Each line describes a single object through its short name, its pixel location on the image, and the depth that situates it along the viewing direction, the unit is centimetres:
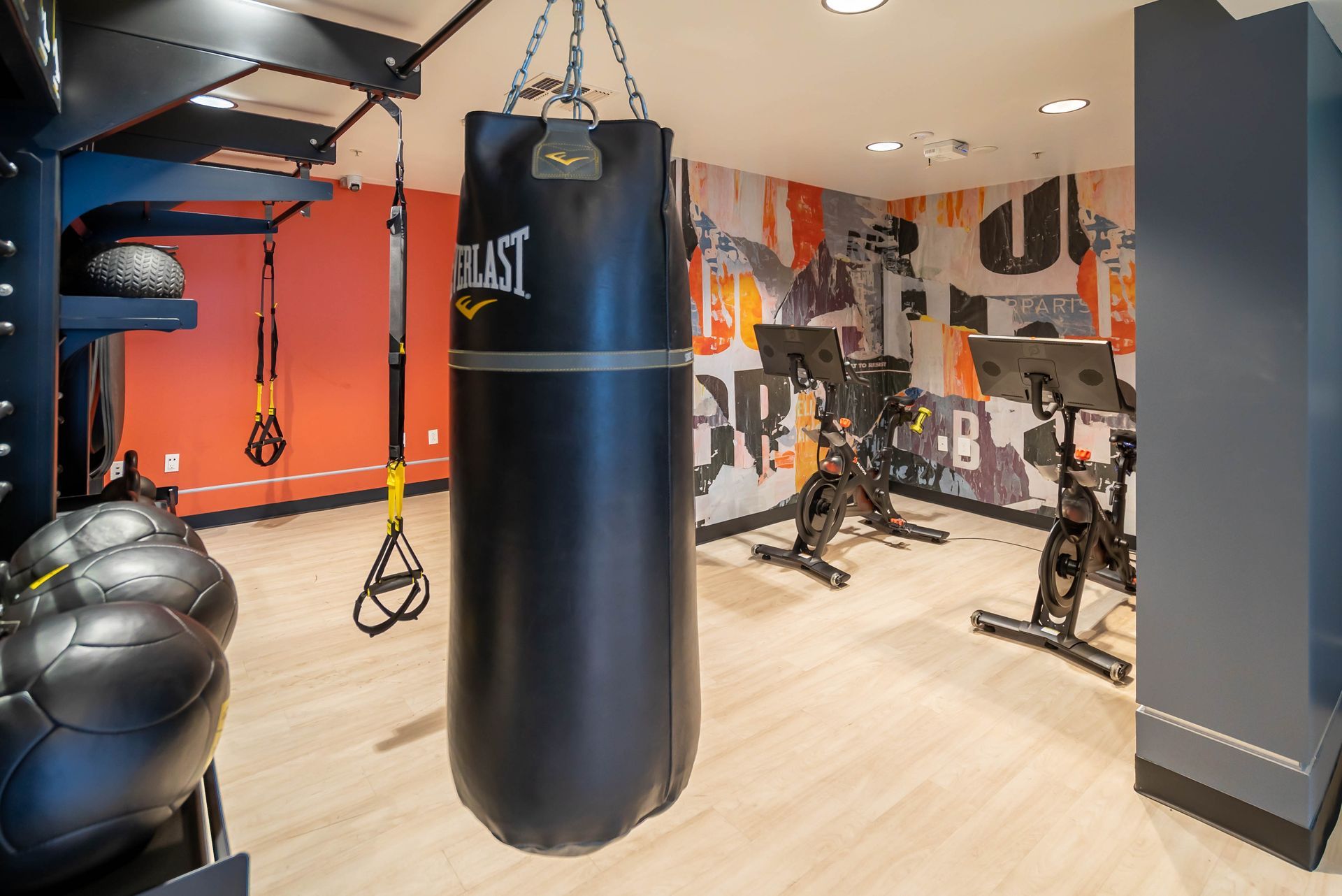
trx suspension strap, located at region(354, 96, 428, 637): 137
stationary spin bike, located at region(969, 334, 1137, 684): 283
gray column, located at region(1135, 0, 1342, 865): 182
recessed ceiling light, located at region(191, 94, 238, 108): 310
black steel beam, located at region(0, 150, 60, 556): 134
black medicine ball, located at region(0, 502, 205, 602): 110
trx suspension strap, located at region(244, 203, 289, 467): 491
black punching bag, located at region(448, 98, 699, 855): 89
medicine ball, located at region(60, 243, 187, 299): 151
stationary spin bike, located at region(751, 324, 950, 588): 402
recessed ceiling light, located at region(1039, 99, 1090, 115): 318
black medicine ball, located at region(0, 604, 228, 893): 65
